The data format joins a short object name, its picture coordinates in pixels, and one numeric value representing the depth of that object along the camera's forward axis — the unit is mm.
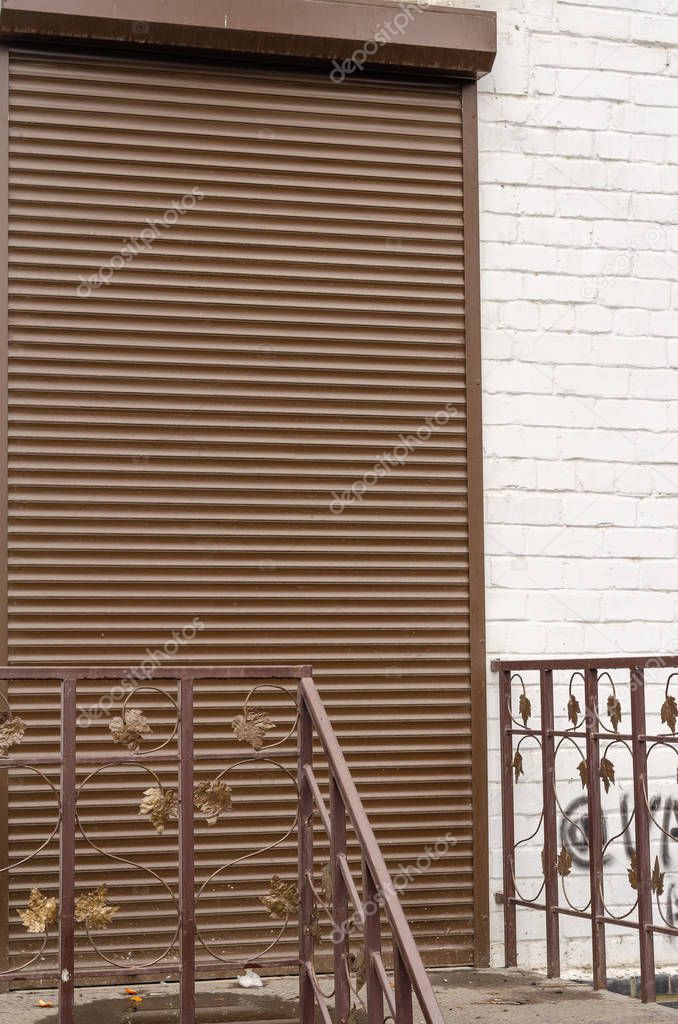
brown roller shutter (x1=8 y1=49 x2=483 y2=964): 4910
